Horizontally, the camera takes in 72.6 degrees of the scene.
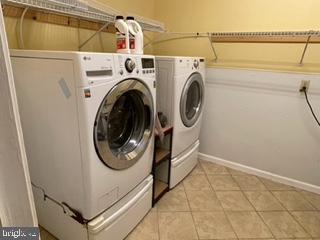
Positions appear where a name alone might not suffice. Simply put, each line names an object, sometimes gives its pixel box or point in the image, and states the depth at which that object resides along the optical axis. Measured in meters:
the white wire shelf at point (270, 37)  1.79
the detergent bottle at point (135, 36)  1.42
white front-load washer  1.01
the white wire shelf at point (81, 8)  1.18
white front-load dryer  1.72
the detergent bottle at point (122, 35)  1.37
